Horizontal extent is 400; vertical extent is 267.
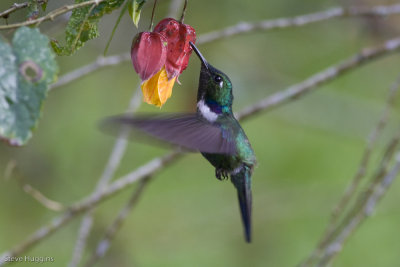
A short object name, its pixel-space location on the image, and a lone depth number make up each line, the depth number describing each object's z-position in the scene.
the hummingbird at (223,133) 2.53
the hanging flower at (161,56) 2.52
